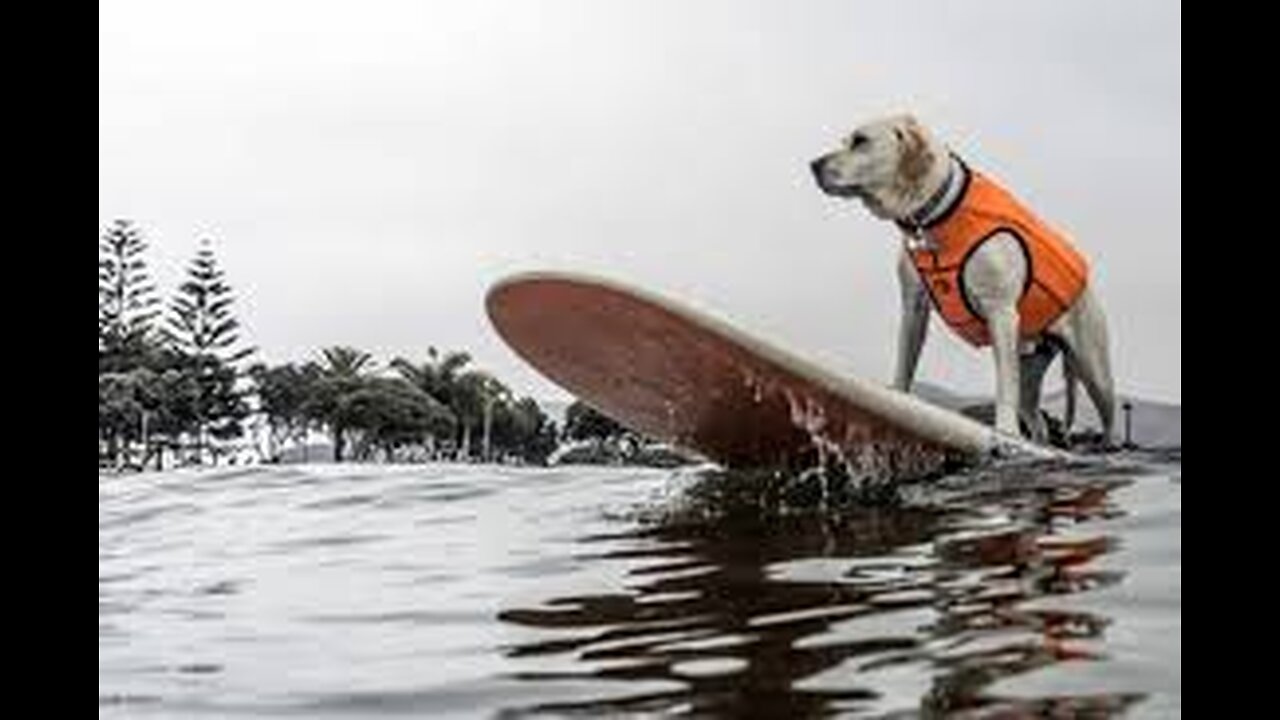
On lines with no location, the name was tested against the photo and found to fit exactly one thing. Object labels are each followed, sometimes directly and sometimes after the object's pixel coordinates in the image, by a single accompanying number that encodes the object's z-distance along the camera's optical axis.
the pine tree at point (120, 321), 40.06
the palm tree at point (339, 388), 33.62
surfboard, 5.98
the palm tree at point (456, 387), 37.00
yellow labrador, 7.31
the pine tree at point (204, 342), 41.09
